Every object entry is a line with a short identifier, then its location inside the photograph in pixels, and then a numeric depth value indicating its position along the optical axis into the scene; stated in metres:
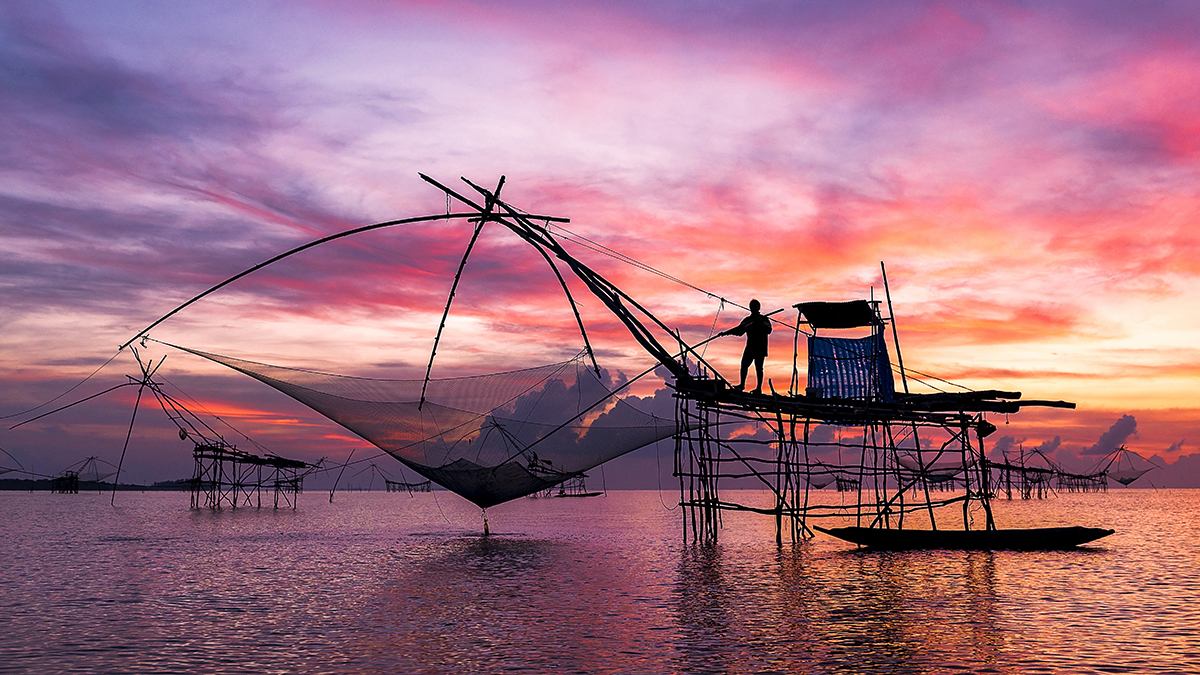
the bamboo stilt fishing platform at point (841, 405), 19.42
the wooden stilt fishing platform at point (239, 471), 48.31
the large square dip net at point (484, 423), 19.62
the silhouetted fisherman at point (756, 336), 18.14
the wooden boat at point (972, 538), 19.83
